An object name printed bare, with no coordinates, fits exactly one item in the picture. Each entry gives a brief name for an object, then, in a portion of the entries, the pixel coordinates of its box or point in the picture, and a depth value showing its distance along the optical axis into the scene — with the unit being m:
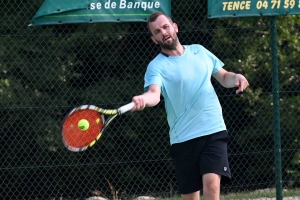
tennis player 10.21
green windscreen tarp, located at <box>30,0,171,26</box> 14.48
